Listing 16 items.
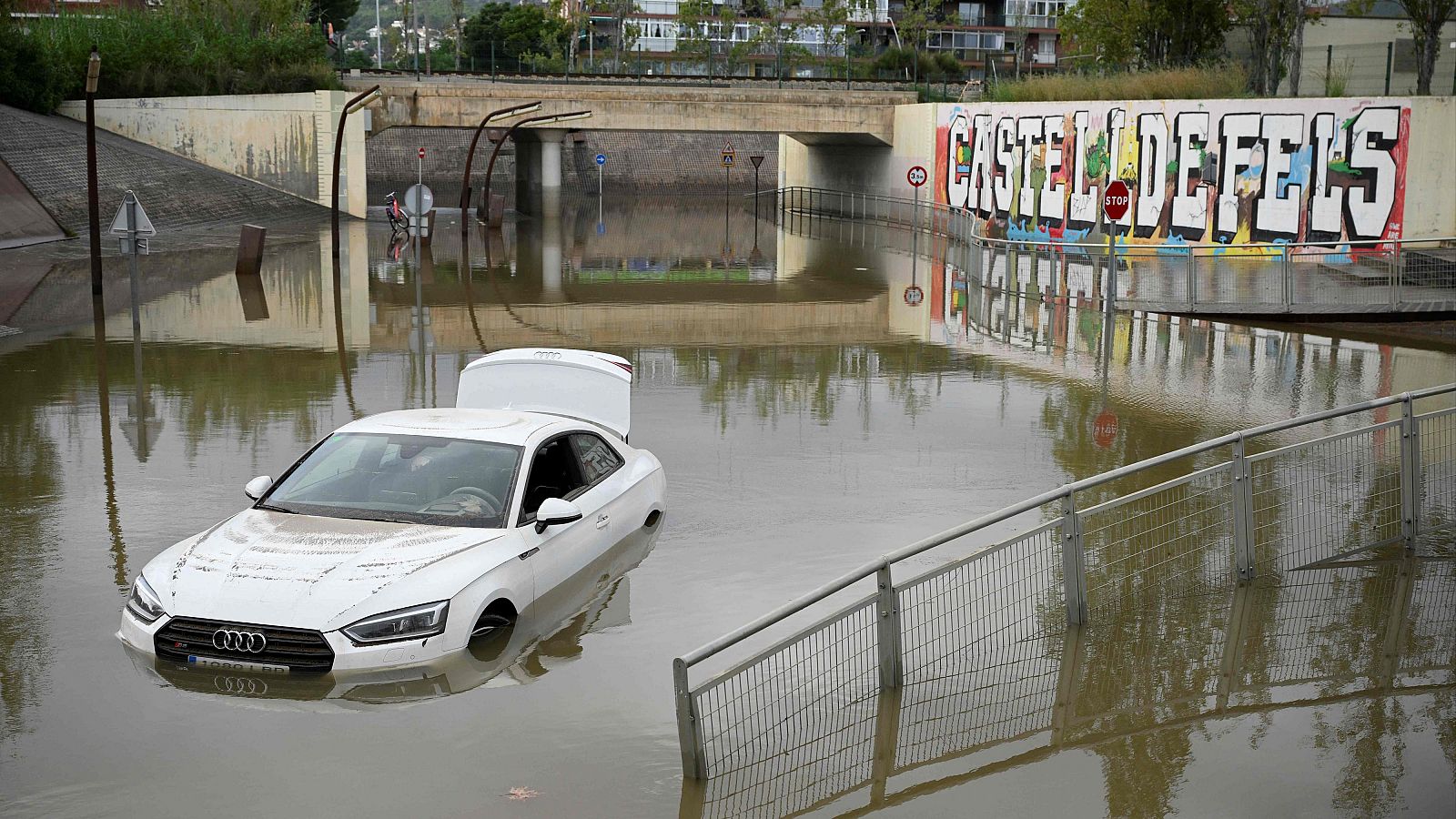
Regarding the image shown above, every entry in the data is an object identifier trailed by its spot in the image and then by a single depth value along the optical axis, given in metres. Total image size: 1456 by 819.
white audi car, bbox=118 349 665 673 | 8.19
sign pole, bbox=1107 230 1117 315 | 24.08
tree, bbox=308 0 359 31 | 104.50
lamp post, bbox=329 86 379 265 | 34.44
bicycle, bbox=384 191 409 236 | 45.69
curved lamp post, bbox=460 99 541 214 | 48.96
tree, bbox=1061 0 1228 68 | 45.72
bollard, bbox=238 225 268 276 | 31.44
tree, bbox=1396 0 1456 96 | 32.06
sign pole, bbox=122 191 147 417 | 19.42
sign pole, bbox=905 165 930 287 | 42.83
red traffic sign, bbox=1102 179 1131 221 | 23.80
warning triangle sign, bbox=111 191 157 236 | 20.02
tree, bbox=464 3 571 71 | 104.62
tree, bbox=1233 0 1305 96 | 39.00
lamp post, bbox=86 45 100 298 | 25.02
